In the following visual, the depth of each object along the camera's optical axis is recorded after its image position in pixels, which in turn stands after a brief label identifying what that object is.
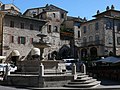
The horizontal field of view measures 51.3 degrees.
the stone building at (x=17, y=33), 22.67
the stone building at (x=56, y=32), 26.96
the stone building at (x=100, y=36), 26.58
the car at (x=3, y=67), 14.62
